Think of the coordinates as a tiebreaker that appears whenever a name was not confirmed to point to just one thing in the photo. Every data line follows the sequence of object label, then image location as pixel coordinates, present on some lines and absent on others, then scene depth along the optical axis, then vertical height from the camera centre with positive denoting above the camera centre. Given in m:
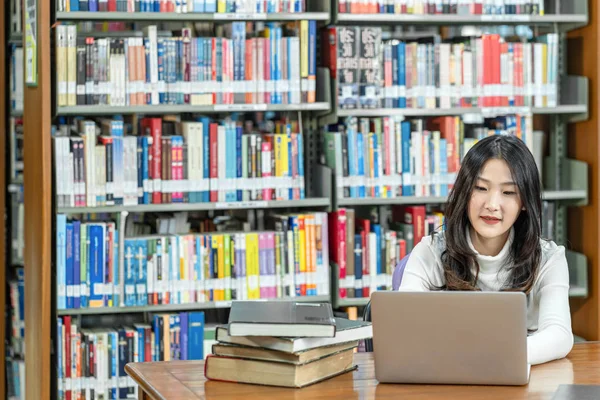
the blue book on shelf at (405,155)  5.62 +0.15
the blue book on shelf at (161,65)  5.32 +0.48
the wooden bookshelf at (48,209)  5.15 -0.06
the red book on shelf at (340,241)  5.54 -0.19
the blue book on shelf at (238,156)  5.45 +0.14
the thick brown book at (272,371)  2.92 -0.37
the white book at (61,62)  5.18 +0.48
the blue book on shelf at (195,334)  5.50 -0.54
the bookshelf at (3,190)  6.41 +0.03
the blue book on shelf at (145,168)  5.35 +0.10
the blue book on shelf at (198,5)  5.35 +0.71
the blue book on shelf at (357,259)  5.60 -0.26
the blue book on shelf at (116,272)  5.34 -0.29
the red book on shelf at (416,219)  5.67 -0.11
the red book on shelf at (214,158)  5.42 +0.14
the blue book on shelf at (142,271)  5.36 -0.29
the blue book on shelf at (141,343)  5.47 -0.57
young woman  3.50 -0.12
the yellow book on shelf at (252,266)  5.50 -0.28
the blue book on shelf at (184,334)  5.49 -0.54
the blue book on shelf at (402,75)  5.60 +0.46
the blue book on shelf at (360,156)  5.55 +0.14
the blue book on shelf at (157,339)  5.49 -0.55
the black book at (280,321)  2.93 -0.27
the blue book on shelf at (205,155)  5.42 +0.15
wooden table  2.83 -0.40
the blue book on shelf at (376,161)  5.58 +0.12
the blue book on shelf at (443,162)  5.67 +0.12
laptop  2.82 -0.29
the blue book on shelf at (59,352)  5.35 -0.59
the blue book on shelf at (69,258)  5.26 -0.23
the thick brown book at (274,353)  2.91 -0.33
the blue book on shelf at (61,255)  5.24 -0.22
